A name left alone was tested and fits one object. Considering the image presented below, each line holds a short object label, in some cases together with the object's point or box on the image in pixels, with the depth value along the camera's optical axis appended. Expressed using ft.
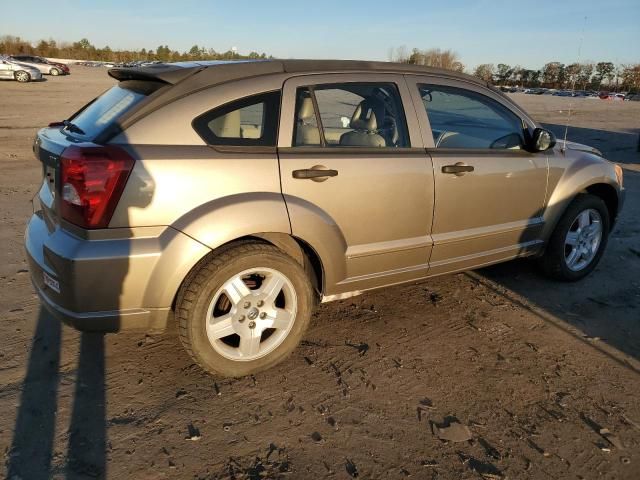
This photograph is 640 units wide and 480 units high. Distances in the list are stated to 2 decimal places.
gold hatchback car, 8.38
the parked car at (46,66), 129.18
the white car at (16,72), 101.09
